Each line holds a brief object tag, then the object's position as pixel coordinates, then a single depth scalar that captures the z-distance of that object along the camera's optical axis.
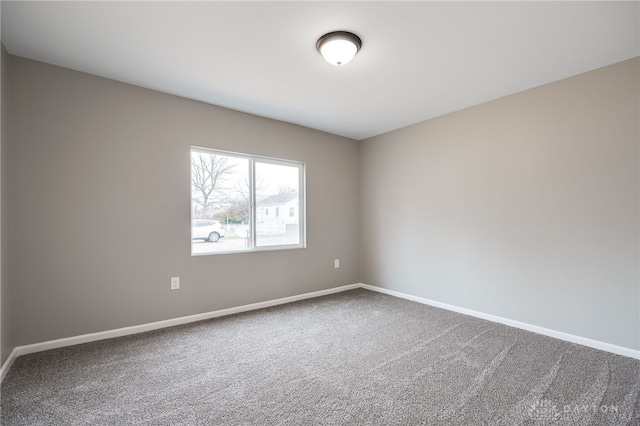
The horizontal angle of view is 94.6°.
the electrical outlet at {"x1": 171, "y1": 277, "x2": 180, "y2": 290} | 3.12
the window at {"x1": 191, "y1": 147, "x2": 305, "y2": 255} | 3.38
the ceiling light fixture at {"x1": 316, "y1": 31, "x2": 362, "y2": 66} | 2.11
